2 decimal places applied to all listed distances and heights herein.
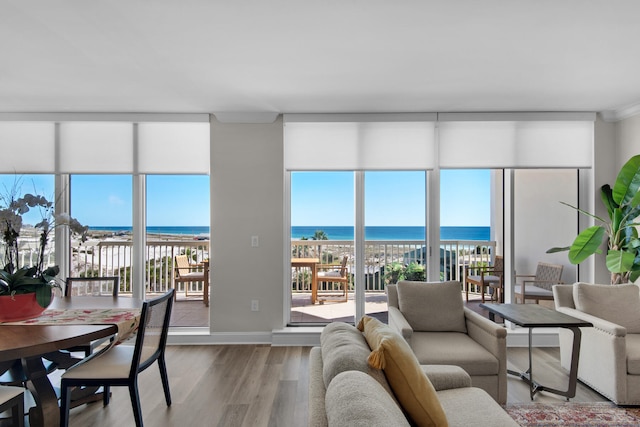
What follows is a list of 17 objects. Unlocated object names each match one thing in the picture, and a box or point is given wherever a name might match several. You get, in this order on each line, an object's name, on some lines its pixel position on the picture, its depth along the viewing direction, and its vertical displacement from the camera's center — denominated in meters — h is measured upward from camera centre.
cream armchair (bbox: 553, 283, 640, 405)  2.75 -0.95
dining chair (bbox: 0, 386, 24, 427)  1.92 -0.95
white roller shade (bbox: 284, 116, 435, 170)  4.26 +0.79
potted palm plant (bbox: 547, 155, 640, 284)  3.53 -0.20
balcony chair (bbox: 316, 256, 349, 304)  4.81 -0.78
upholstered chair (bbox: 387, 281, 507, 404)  2.68 -0.94
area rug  2.55 -1.40
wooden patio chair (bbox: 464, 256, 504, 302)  4.84 -0.78
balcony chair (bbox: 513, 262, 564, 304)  4.42 -0.80
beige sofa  1.13 -0.62
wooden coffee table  2.72 -0.78
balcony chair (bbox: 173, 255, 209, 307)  5.23 -0.82
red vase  2.32 -0.57
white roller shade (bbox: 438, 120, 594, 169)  4.22 +0.79
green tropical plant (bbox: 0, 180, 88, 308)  2.32 -0.28
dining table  1.93 -0.66
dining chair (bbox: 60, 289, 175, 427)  2.24 -0.93
